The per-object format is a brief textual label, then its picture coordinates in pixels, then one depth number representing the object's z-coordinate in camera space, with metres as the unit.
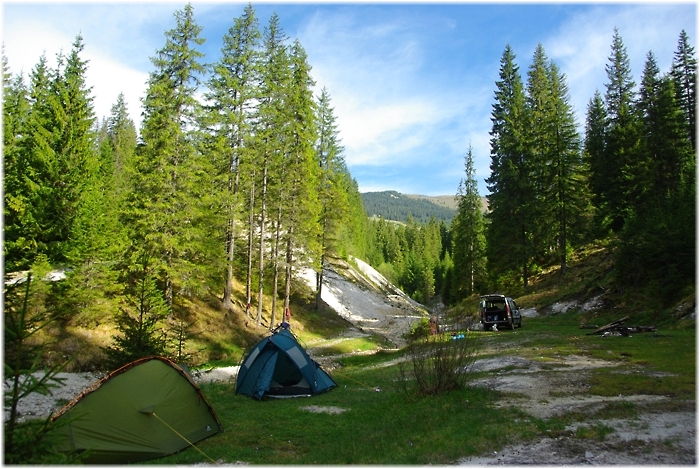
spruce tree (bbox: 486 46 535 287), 36.53
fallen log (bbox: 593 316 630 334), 18.79
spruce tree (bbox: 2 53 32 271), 16.72
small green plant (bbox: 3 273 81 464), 4.59
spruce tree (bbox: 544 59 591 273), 34.84
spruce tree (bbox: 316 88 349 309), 37.88
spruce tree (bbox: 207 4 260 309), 26.22
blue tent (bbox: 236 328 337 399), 13.41
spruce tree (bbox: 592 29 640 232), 36.48
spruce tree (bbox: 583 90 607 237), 40.94
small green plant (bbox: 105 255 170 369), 12.98
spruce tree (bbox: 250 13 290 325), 27.80
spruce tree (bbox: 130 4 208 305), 20.84
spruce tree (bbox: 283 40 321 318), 29.73
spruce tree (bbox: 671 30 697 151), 39.09
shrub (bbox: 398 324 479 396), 10.63
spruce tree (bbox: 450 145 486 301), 45.41
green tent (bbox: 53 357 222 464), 8.06
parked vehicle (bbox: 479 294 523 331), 24.88
